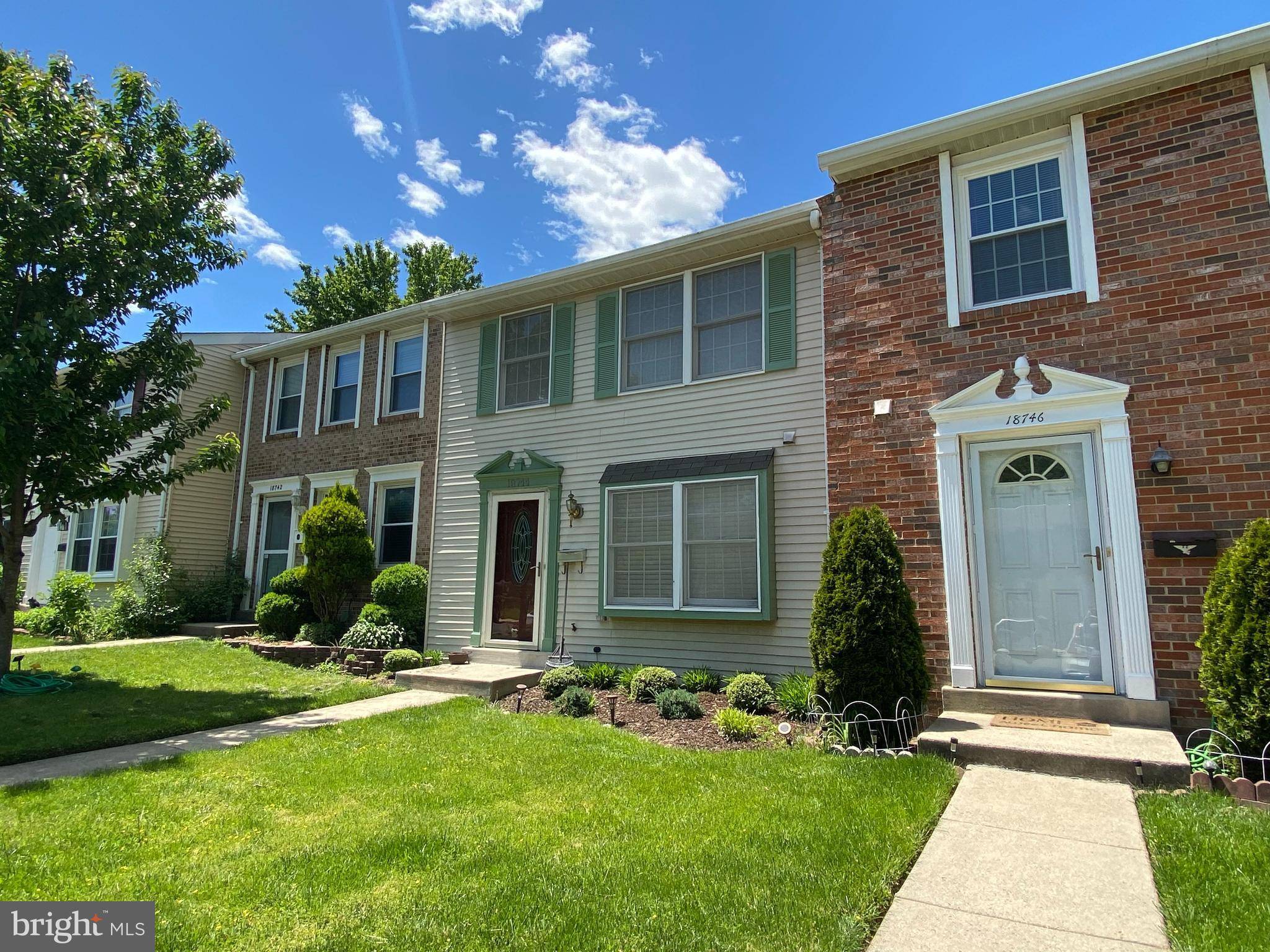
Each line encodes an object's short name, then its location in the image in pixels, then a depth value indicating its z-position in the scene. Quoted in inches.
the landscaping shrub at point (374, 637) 399.5
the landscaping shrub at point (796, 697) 262.5
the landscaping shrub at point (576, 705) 284.8
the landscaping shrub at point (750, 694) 268.8
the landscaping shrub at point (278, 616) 449.1
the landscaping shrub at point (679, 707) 267.6
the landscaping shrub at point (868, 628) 209.5
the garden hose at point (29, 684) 301.6
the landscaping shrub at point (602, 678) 325.1
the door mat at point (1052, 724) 201.6
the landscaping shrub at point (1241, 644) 167.8
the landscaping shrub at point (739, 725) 236.2
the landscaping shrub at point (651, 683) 295.3
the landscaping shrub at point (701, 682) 305.9
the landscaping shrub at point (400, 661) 372.2
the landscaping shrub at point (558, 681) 313.4
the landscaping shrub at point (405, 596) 413.7
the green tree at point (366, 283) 988.6
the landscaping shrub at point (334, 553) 430.3
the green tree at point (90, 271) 287.7
